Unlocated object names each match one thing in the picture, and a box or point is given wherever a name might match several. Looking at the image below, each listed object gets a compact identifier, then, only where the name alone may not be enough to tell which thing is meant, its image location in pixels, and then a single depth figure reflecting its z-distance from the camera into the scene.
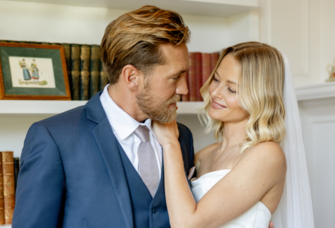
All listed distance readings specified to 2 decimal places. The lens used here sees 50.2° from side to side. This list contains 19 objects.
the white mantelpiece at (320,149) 2.28
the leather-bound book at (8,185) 1.71
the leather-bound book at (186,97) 2.03
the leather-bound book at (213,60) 2.08
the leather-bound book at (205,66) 2.06
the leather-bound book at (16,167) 1.75
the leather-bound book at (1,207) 1.70
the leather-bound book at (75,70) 1.80
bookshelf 1.90
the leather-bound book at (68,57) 1.79
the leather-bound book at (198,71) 2.05
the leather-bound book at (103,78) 1.84
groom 1.19
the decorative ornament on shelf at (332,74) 2.13
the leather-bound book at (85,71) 1.80
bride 1.36
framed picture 1.69
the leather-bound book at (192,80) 2.04
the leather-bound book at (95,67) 1.82
